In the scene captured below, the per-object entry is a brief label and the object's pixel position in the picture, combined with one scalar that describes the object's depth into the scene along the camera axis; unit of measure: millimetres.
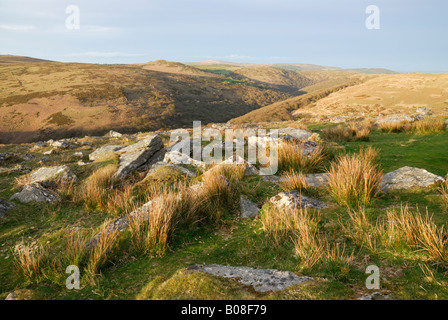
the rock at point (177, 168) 7846
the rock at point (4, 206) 5895
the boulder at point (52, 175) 7770
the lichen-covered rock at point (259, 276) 2934
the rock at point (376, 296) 2611
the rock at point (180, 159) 8847
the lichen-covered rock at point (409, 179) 5617
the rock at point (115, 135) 22789
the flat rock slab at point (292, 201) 4957
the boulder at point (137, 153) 9049
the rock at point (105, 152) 10739
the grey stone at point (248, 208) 5366
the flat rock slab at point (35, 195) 6652
